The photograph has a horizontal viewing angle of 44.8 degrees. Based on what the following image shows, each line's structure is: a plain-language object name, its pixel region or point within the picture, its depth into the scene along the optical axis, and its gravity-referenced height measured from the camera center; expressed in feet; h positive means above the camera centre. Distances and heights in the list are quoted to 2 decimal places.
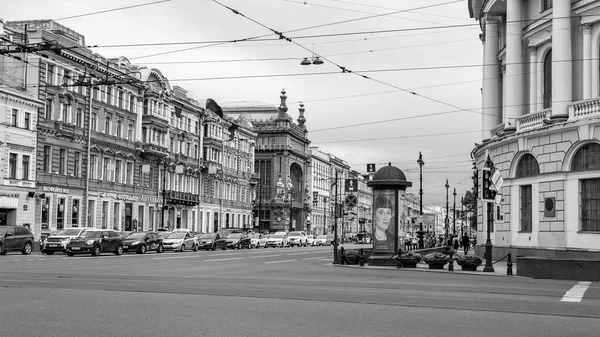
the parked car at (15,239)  140.67 -6.03
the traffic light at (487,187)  101.17 +4.17
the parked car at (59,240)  149.38 -6.29
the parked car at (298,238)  280.18 -9.63
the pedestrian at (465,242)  186.51 -6.70
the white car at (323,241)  309.75 -11.44
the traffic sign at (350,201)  117.60 +2.20
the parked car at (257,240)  238.19 -9.18
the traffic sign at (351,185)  144.56 +5.89
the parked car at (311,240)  296.71 -10.73
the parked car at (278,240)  257.14 -9.68
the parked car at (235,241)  209.26 -8.49
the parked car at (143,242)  161.48 -7.11
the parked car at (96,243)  141.79 -6.49
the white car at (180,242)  182.09 -7.62
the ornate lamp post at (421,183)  206.28 +10.28
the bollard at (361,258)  112.16 -6.76
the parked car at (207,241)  197.92 -7.87
